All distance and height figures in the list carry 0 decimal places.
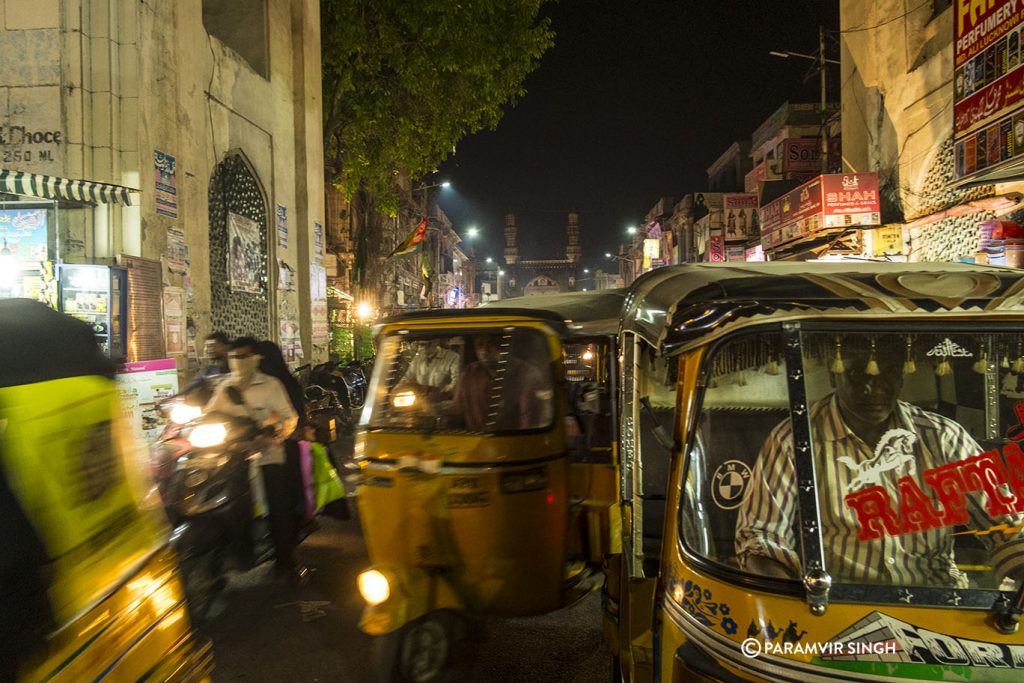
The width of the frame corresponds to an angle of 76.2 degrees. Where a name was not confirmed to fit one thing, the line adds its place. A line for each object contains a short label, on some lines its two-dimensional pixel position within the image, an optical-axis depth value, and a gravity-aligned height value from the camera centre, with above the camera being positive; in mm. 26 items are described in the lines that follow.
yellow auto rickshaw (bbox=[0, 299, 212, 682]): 1746 -512
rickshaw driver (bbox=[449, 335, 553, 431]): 4344 -344
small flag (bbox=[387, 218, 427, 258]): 20578 +3488
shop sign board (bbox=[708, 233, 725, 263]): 34656 +5057
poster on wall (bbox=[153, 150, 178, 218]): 9188 +2480
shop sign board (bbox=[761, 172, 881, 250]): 14273 +3094
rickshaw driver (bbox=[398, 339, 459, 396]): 4660 -141
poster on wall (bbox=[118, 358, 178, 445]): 7805 -449
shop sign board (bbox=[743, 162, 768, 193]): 31891 +8247
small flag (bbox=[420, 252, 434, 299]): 30775 +3631
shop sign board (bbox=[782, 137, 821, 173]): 30672 +8676
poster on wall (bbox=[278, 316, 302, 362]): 14336 +315
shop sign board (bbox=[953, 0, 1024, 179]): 8664 +3559
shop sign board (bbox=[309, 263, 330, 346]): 15777 +1167
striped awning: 6758 +1868
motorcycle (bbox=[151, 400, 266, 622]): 4836 -1082
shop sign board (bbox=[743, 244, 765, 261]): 27306 +3821
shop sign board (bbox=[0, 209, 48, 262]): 7707 +1501
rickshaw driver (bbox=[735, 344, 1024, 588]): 2176 -525
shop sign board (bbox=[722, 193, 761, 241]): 30531 +5938
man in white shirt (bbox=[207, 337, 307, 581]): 5539 -538
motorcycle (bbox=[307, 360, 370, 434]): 13461 -747
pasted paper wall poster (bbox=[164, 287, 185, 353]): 9266 +525
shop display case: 7430 +685
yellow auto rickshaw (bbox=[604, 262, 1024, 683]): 1964 -519
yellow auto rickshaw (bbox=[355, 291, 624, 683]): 3971 -892
